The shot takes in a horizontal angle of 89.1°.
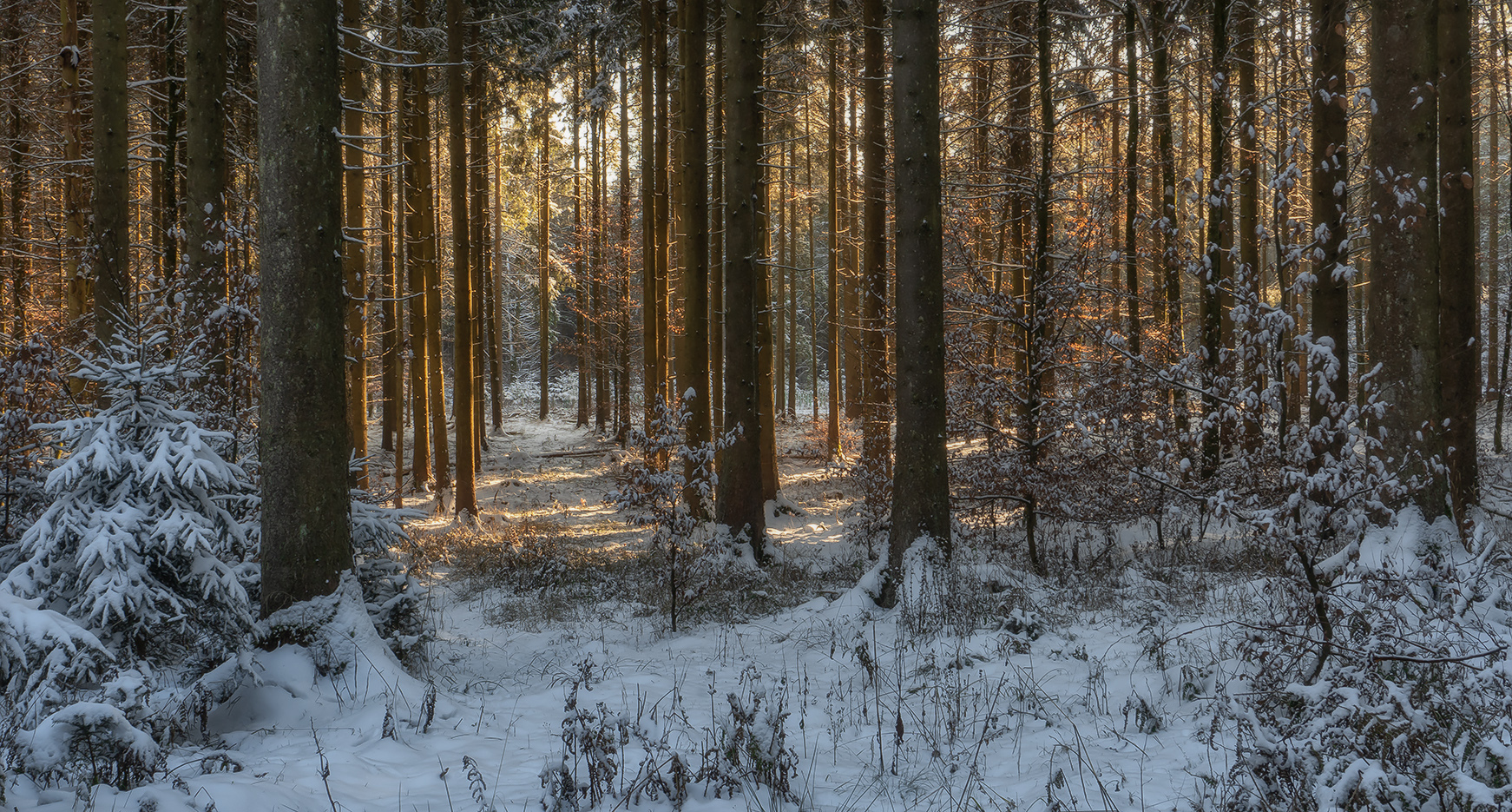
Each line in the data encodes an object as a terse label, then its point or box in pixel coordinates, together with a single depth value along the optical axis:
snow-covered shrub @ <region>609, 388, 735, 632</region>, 7.63
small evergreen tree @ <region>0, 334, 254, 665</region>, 4.21
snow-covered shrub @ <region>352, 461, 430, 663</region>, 5.81
